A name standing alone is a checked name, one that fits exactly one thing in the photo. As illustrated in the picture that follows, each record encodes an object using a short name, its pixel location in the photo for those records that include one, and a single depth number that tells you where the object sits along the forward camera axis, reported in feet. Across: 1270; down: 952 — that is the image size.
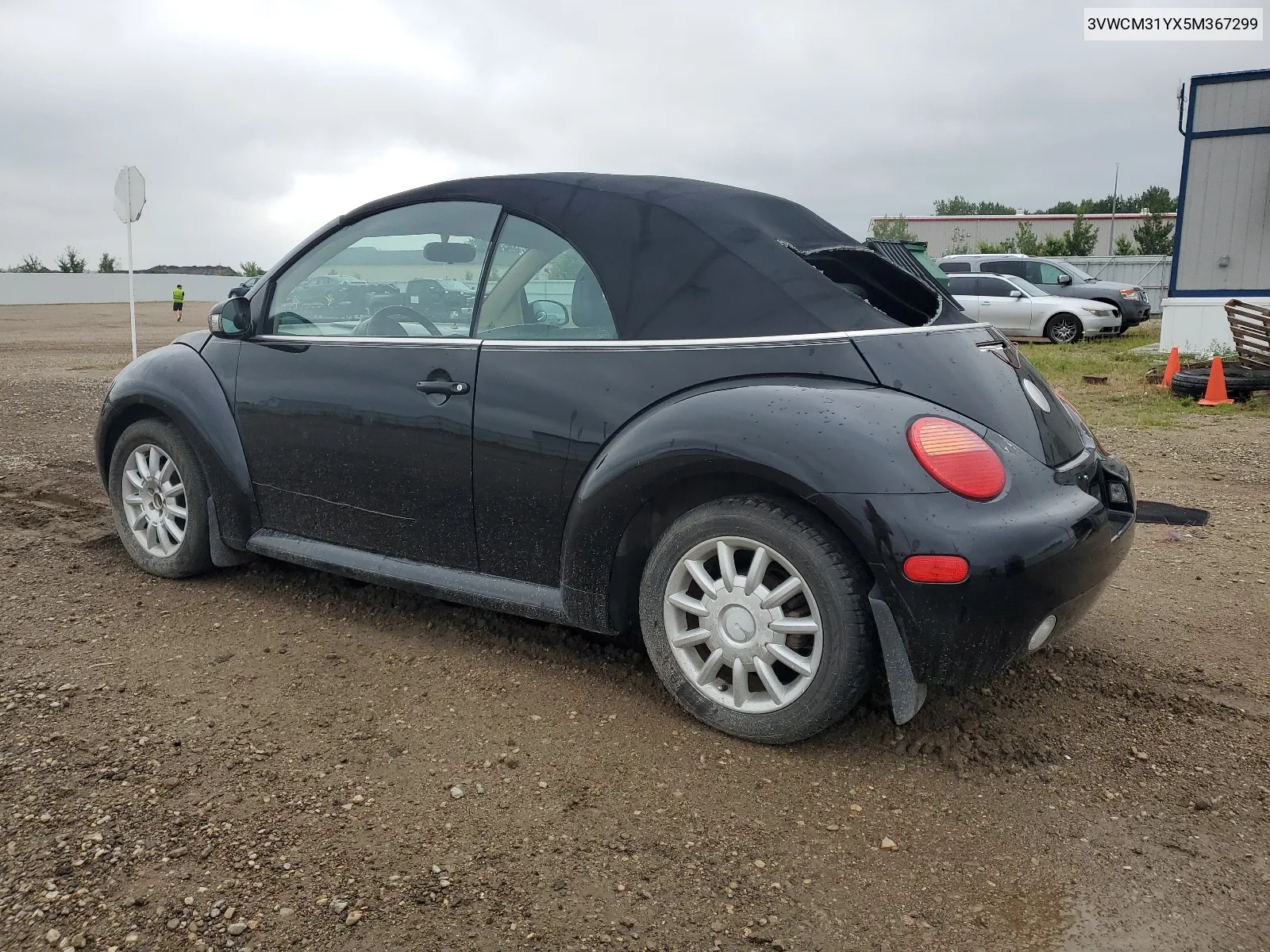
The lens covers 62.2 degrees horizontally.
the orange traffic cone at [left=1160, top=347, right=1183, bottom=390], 40.45
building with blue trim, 52.54
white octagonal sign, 59.31
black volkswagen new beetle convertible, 9.04
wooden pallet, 37.47
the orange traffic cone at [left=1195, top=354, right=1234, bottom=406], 36.24
